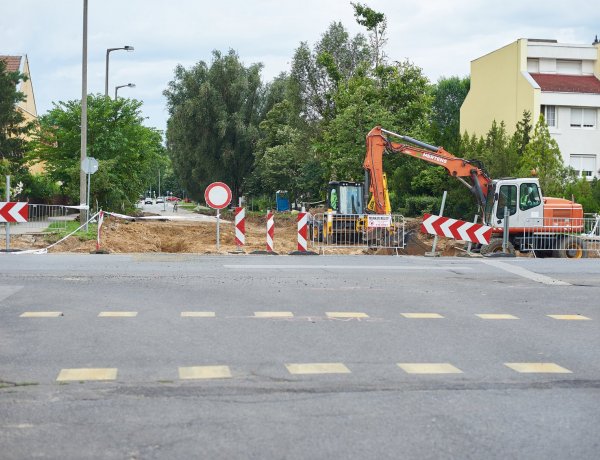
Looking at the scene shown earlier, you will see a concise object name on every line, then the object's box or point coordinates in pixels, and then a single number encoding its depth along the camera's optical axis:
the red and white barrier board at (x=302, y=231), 22.48
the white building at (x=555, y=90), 57.44
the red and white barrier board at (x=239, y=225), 22.53
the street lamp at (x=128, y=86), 60.88
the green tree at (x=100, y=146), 38.88
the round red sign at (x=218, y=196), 22.48
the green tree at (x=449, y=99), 87.50
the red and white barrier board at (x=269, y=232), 22.30
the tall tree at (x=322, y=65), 59.88
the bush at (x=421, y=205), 44.16
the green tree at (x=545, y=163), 36.81
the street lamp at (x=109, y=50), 49.16
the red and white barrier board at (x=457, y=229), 22.72
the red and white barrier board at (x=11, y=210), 20.98
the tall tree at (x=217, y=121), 66.62
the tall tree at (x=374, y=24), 52.38
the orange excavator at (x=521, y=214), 25.81
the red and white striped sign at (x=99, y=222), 23.45
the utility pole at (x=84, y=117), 32.20
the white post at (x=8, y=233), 21.37
